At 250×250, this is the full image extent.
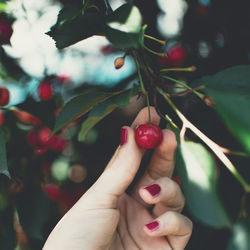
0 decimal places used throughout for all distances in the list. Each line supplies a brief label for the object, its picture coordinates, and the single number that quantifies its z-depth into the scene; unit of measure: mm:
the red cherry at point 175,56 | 564
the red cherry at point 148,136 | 320
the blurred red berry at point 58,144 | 598
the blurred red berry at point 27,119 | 511
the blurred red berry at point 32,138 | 528
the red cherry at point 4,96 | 471
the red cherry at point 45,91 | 536
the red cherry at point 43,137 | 517
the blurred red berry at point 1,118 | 560
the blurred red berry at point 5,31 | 412
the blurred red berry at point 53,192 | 624
